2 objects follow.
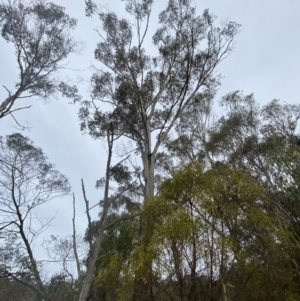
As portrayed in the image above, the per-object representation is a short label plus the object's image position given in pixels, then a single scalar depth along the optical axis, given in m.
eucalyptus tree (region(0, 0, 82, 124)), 6.46
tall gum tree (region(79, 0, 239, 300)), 8.77
